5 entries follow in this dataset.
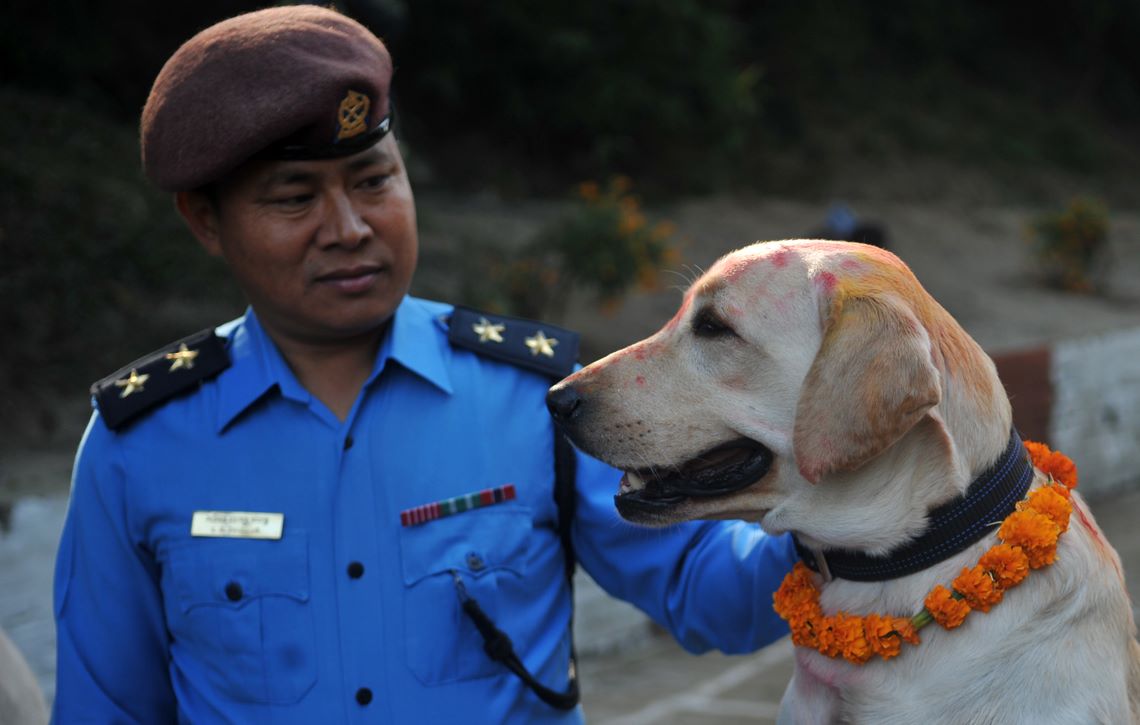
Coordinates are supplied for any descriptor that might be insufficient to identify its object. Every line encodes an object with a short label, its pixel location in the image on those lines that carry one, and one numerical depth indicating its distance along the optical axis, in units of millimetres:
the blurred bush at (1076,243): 12242
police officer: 2260
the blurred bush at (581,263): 7812
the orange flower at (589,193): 8625
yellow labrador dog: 1914
